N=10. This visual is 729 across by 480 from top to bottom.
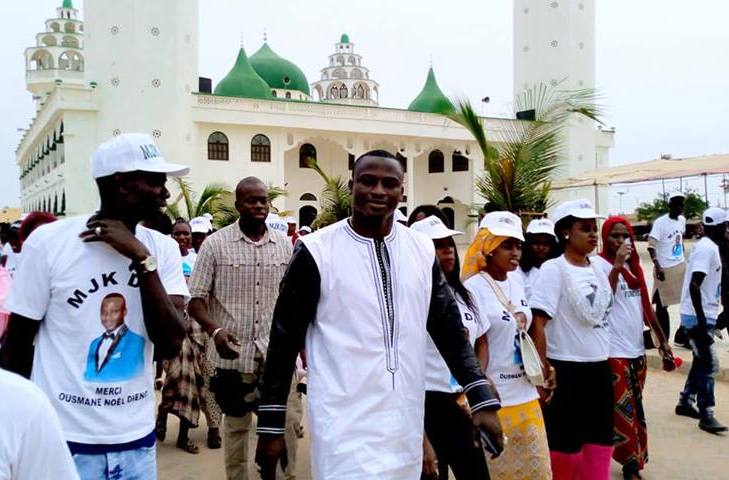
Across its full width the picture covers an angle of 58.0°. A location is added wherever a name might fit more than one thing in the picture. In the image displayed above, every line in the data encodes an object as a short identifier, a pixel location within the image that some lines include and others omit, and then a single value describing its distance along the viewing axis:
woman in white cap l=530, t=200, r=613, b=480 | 3.64
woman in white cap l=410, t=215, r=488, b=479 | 2.99
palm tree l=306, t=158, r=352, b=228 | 13.05
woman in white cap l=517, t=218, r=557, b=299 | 4.70
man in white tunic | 2.16
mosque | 27.31
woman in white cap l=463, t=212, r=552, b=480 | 3.23
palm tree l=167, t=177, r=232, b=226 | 17.23
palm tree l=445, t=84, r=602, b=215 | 7.57
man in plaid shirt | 3.80
